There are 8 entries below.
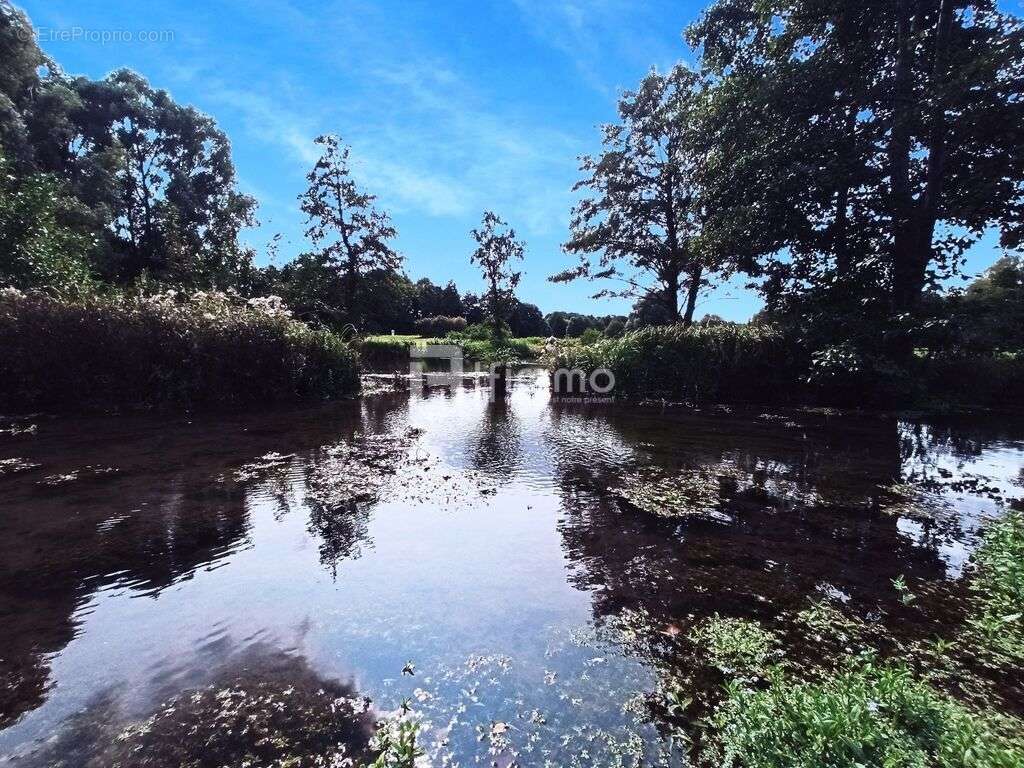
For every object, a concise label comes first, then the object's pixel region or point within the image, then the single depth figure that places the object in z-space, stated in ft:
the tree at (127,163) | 69.67
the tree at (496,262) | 130.00
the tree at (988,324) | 38.52
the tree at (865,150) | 40.16
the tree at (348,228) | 97.82
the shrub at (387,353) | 86.43
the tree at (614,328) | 111.70
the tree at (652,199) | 72.23
